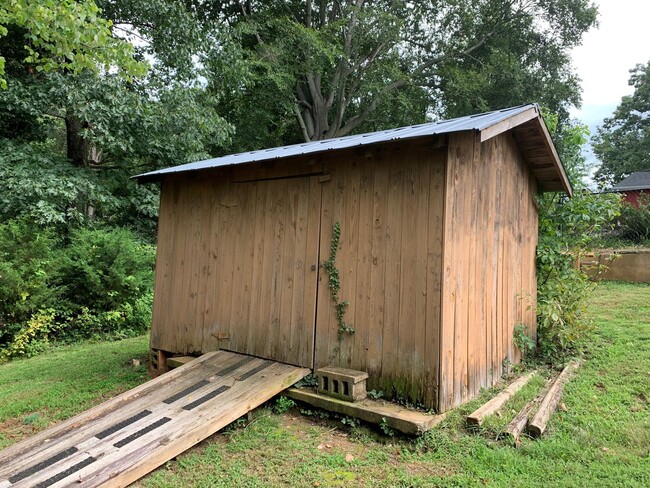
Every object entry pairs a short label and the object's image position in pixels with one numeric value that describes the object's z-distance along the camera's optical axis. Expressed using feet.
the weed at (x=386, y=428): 11.05
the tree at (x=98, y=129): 26.17
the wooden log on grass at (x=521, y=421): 10.68
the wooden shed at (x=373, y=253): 11.76
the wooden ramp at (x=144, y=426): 8.85
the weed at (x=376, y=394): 12.08
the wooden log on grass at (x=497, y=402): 11.09
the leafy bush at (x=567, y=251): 18.11
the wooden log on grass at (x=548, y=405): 11.00
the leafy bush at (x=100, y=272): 27.25
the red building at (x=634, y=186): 59.72
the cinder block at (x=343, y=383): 11.94
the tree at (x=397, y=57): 48.16
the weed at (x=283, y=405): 12.90
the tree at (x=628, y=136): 83.15
